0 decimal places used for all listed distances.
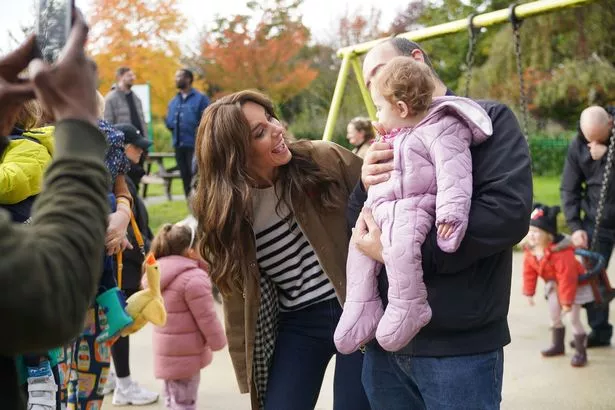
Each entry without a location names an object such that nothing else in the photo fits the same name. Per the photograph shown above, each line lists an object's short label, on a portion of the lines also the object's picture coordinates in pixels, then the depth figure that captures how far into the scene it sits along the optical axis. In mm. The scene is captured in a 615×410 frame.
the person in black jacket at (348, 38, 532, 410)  2455
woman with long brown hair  3160
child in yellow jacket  3123
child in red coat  6141
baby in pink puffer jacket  2430
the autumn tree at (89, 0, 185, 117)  18781
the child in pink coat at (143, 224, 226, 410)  4918
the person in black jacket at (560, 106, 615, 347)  6340
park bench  15502
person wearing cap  5234
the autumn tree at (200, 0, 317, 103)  22125
